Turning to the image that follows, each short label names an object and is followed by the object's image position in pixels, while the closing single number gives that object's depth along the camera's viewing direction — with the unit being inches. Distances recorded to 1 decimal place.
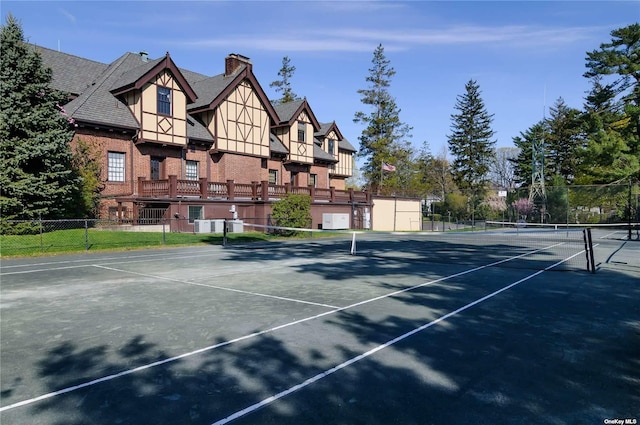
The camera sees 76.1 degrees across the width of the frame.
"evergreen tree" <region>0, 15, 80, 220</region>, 757.9
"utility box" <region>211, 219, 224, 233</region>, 1068.5
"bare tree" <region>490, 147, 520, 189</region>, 3565.5
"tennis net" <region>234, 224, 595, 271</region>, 585.9
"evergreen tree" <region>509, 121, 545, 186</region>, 2632.9
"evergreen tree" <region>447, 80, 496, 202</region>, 2819.9
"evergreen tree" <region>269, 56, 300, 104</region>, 2760.8
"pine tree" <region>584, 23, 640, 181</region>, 1583.4
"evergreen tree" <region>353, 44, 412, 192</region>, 2384.4
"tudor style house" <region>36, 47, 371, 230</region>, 1042.1
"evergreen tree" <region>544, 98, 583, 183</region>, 2546.8
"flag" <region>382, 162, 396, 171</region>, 1991.0
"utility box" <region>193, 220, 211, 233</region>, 1042.6
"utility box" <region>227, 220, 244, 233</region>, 1079.6
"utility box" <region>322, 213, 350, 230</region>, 1412.4
